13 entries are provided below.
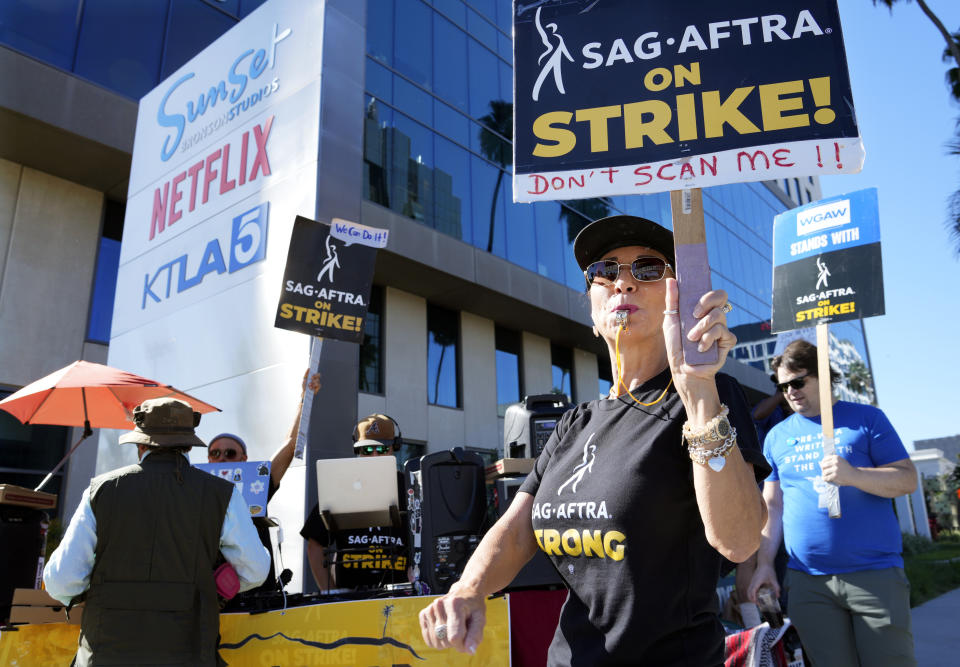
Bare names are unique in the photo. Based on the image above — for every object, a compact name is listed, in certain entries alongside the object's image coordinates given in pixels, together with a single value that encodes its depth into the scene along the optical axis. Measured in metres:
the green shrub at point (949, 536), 42.51
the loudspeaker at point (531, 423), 5.66
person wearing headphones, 4.75
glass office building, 12.61
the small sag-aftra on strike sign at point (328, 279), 6.39
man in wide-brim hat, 3.02
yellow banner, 3.50
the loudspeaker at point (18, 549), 4.10
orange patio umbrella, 5.25
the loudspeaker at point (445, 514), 4.32
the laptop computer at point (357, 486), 4.55
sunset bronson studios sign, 8.95
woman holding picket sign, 1.36
